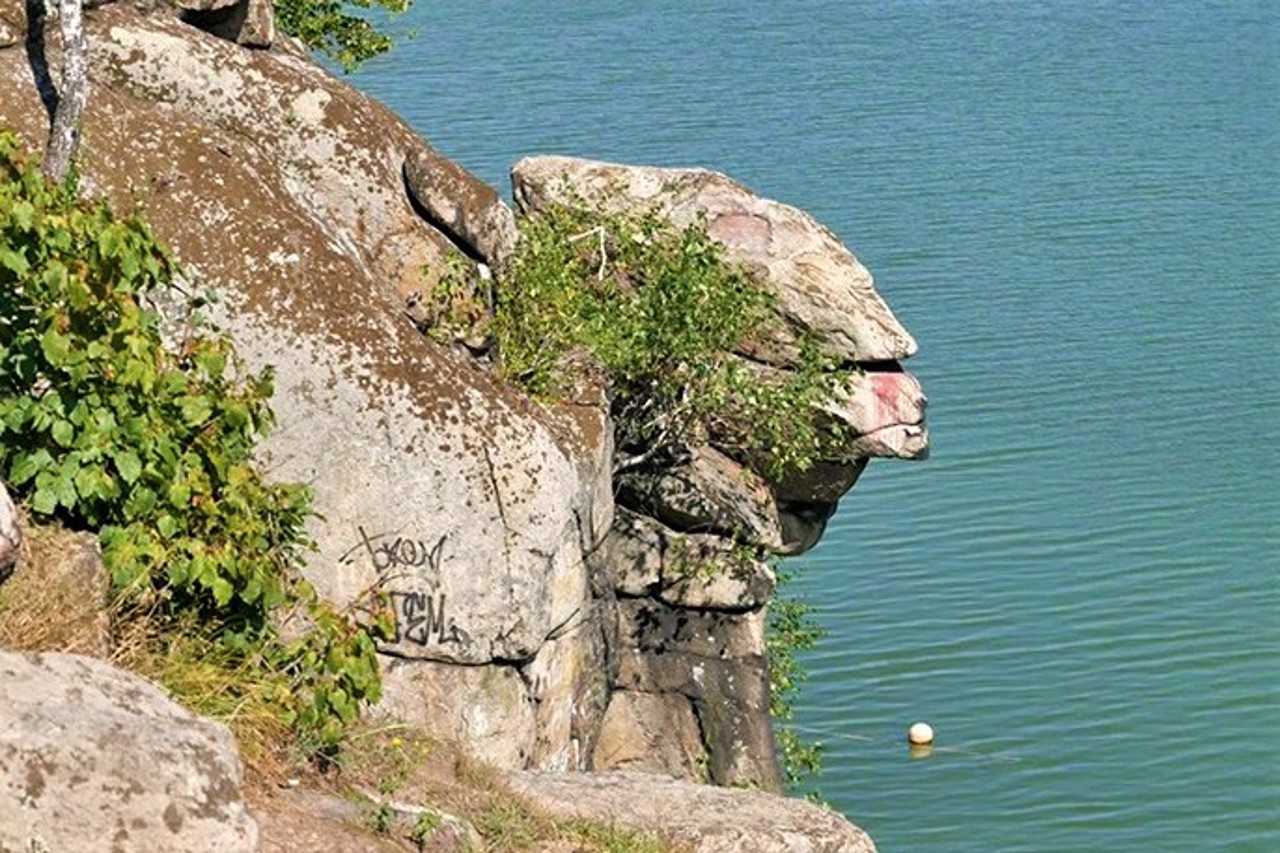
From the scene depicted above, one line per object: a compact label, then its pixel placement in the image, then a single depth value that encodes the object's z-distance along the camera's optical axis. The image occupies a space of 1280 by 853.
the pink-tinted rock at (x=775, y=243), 20.00
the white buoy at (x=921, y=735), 24.86
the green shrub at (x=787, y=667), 20.67
